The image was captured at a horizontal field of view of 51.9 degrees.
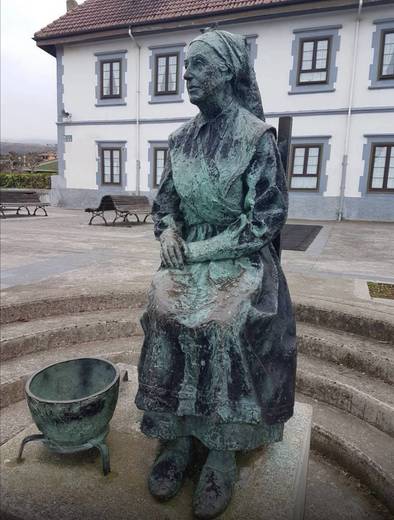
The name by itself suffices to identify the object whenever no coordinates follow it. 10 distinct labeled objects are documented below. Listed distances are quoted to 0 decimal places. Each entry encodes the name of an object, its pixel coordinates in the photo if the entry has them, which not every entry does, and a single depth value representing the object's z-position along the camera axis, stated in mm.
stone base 1545
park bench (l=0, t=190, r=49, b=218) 13162
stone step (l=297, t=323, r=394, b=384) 3084
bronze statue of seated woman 1569
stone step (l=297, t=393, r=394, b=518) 2307
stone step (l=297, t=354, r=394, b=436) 2709
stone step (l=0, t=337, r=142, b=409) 2975
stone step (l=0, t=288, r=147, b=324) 3684
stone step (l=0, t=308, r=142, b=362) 3359
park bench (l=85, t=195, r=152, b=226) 11500
